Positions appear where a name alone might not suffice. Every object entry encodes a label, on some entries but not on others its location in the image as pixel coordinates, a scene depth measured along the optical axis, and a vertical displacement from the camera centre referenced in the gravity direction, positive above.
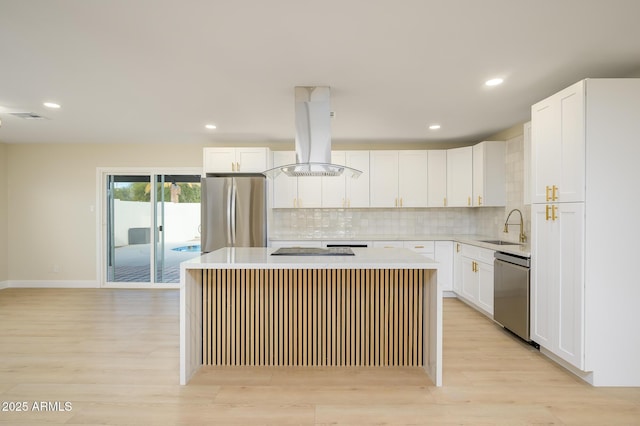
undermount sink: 4.34 -0.41
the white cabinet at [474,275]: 3.91 -0.82
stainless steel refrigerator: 4.77 -0.05
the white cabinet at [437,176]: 5.21 +0.55
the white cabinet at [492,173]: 4.68 +0.54
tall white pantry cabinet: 2.41 -0.15
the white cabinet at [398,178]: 5.22 +0.52
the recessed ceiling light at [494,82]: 2.86 +1.13
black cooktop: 2.86 -0.36
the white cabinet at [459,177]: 4.94 +0.53
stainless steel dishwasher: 3.12 -0.81
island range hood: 3.03 +0.73
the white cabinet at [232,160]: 5.01 +0.77
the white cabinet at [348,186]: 5.20 +0.39
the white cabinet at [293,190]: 5.20 +0.33
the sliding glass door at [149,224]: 5.66 -0.22
